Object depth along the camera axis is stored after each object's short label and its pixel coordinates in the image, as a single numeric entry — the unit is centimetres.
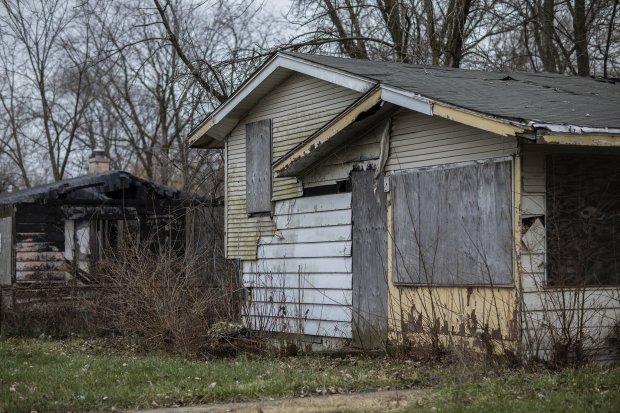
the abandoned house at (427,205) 1034
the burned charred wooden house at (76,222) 1922
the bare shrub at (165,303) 1260
